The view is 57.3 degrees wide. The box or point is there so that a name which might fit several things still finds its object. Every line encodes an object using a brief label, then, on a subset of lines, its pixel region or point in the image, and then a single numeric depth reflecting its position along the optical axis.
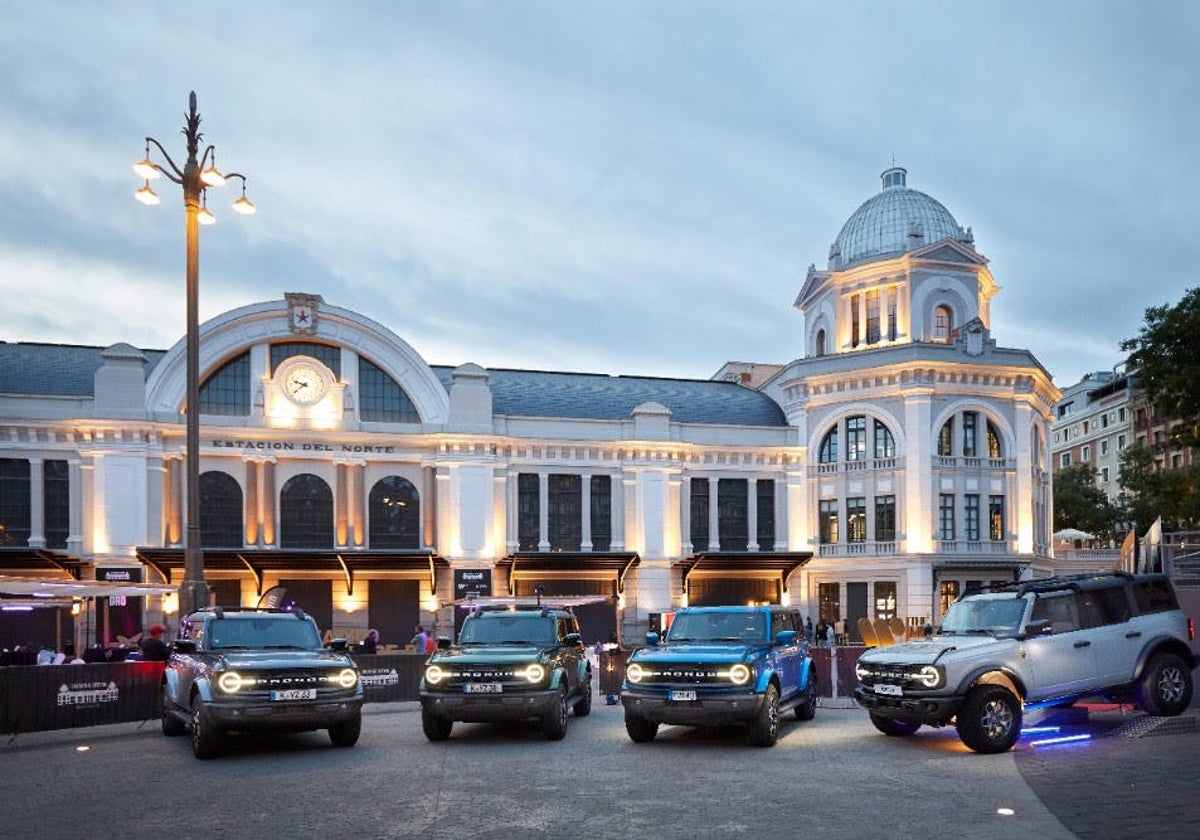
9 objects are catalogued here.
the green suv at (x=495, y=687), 14.80
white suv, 13.62
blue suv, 14.16
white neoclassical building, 37.78
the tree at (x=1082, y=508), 69.25
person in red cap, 18.58
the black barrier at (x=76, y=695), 16.00
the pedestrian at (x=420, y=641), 30.14
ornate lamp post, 18.83
